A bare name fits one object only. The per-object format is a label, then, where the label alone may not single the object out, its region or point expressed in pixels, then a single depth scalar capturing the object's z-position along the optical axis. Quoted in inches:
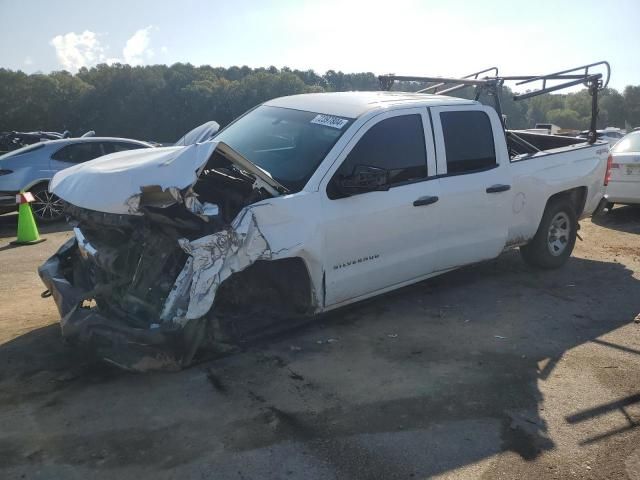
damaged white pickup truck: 149.3
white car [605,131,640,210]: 370.9
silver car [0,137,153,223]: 381.7
